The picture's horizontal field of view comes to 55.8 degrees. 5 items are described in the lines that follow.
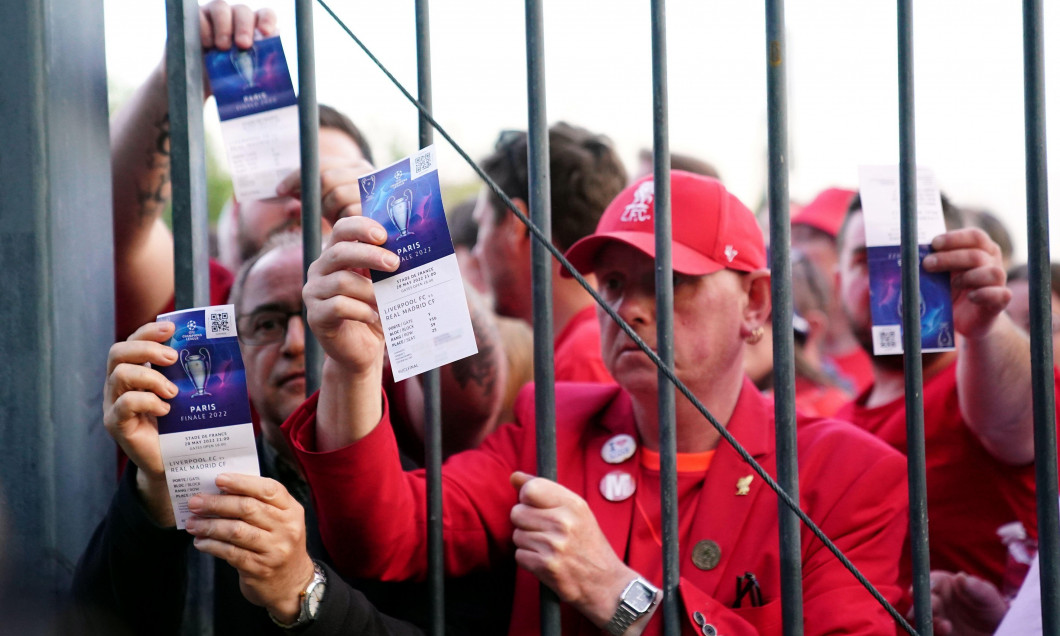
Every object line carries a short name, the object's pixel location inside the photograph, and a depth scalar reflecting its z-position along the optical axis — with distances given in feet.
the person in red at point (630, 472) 4.93
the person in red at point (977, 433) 6.60
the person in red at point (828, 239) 11.42
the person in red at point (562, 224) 9.13
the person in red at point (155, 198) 6.74
